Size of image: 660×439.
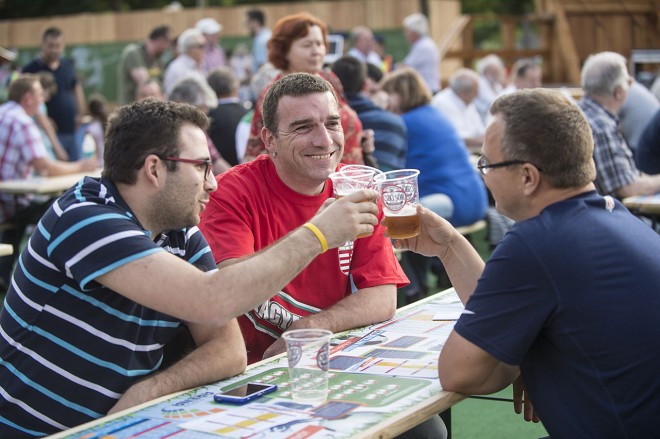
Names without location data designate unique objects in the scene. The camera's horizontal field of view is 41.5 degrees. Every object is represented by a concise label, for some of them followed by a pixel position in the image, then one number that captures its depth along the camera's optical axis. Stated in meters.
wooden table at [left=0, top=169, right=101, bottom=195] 6.80
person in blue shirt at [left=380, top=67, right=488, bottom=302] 6.18
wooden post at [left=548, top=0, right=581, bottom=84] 17.20
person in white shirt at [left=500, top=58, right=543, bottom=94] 11.64
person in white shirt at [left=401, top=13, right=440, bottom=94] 11.86
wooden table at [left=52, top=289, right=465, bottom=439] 1.95
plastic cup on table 2.07
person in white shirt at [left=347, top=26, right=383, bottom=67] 11.62
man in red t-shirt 2.96
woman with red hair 4.99
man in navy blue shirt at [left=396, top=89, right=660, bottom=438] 2.07
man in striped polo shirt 2.16
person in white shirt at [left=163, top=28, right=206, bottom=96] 10.07
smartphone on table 2.16
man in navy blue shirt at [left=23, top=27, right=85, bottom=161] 11.41
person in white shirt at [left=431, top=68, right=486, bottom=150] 9.07
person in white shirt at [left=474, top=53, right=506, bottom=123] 11.95
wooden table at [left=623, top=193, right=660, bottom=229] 5.09
